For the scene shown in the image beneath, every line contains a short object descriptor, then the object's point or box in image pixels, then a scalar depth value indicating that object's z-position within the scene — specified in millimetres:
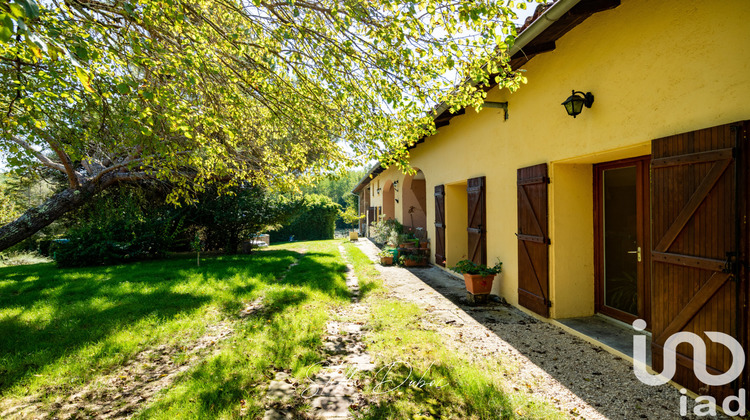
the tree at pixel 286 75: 3156
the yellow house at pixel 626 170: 2502
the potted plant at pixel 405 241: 10039
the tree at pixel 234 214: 11336
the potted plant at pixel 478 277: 5484
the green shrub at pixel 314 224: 22891
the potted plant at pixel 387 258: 9648
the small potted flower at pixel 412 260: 9344
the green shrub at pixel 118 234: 9141
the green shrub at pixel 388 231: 10602
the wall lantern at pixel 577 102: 3748
